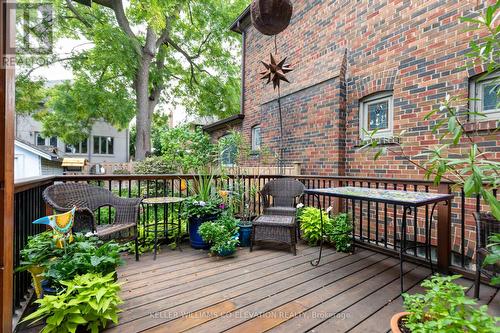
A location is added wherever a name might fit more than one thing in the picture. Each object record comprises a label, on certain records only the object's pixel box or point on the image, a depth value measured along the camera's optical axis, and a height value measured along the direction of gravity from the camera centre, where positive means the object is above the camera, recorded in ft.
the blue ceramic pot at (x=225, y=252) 9.07 -3.21
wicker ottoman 9.66 -2.59
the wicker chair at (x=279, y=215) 9.72 -2.17
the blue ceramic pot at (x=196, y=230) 10.17 -2.69
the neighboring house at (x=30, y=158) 32.55 +1.18
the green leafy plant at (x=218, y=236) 9.07 -2.64
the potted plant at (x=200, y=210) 10.17 -1.84
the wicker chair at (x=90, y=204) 7.52 -1.27
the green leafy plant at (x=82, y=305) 4.59 -2.66
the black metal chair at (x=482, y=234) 5.92 -1.69
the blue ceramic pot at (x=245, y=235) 10.69 -3.00
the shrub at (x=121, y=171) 34.23 -0.65
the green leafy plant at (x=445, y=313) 3.36 -2.19
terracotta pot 4.11 -2.72
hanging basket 9.52 +6.04
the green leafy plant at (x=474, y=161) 3.32 +0.05
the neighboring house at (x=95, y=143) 48.85 +5.17
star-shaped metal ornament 15.15 +5.95
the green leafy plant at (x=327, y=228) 9.82 -2.60
